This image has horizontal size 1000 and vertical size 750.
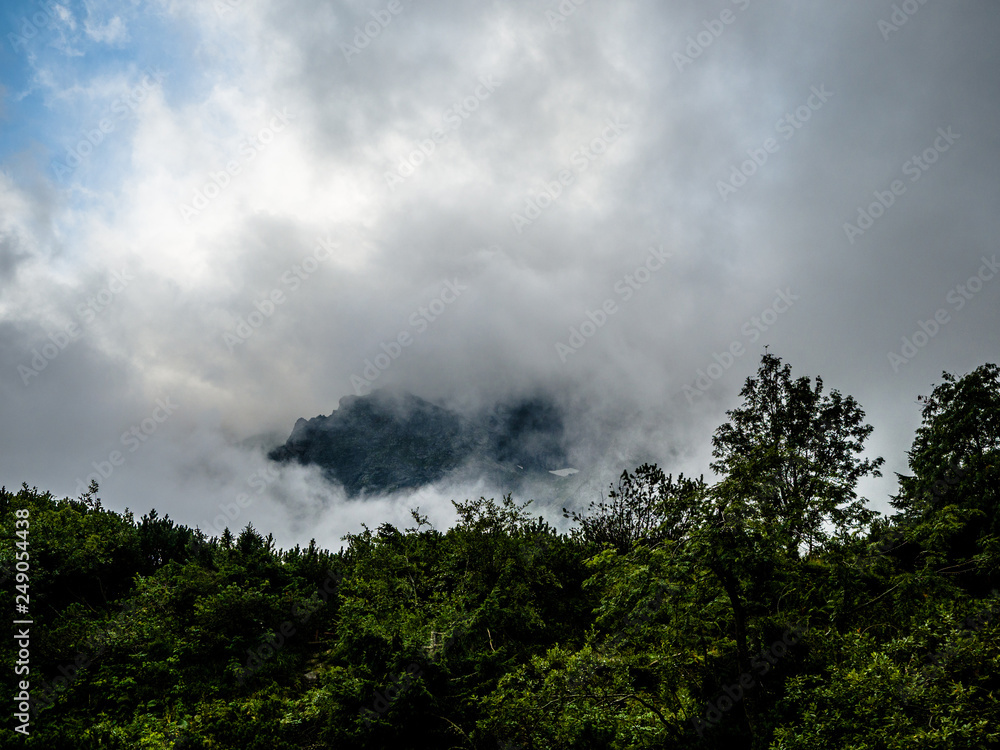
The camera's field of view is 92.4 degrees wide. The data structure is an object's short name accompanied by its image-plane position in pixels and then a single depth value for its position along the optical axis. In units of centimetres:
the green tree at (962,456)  1523
